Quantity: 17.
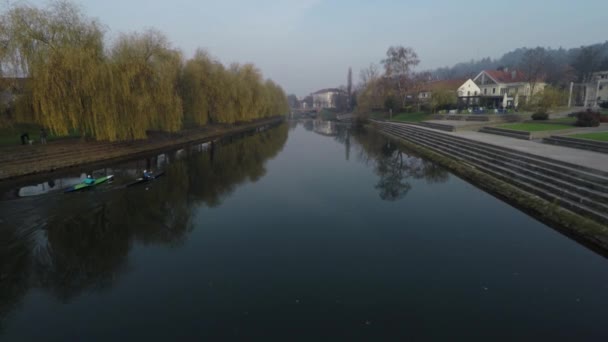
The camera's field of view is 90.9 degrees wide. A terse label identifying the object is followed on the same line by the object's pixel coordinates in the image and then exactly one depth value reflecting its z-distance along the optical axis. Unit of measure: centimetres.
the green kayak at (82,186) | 1328
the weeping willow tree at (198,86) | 3148
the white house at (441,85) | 5498
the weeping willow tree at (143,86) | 2108
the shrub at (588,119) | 2052
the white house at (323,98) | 15012
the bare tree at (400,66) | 5150
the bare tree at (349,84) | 9519
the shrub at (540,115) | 2642
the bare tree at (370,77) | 6600
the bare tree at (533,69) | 4272
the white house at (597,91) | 4456
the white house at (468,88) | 5566
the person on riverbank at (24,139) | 1783
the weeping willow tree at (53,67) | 1736
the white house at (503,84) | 4549
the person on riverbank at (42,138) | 1881
